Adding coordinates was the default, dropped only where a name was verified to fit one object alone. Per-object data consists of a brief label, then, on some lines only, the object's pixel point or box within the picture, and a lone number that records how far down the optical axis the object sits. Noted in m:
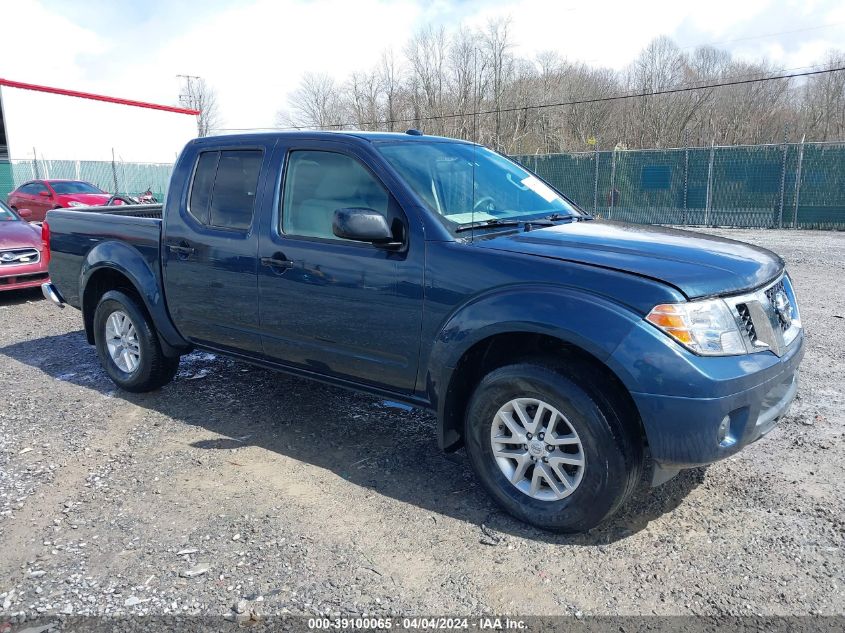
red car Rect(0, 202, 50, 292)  9.08
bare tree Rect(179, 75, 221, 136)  79.49
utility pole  79.75
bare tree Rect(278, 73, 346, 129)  40.28
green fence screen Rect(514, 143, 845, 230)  17.89
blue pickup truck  2.93
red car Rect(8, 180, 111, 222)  17.83
